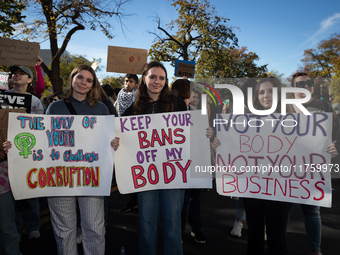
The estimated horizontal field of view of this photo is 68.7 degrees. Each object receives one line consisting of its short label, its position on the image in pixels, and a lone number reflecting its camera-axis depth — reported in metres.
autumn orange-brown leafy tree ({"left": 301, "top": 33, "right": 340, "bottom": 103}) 35.59
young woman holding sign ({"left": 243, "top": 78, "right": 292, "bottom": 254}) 2.06
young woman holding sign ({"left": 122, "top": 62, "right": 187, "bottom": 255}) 2.08
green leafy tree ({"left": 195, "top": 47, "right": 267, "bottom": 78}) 17.36
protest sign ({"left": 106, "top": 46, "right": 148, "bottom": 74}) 5.12
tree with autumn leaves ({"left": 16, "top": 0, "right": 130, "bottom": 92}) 10.89
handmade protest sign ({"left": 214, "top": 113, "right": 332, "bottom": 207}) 2.10
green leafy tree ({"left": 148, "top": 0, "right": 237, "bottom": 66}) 16.23
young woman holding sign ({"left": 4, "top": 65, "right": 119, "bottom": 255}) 2.11
